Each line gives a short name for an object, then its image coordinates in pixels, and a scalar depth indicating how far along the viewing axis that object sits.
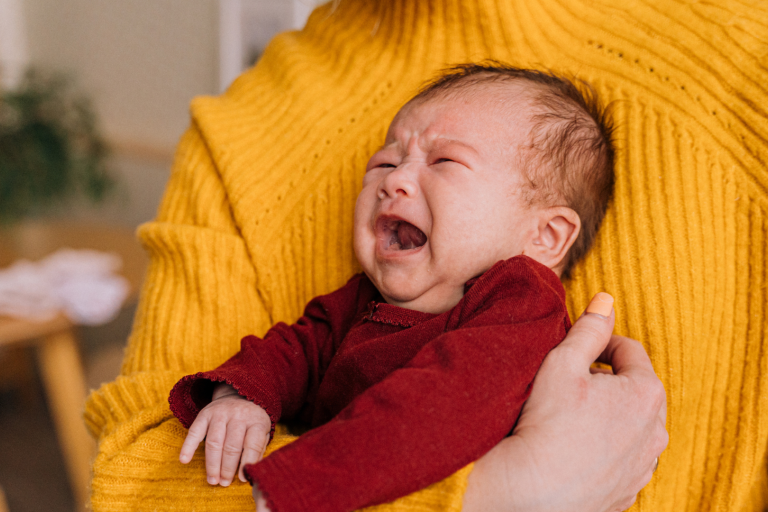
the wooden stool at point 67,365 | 2.09
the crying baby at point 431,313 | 0.59
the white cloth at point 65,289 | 2.20
